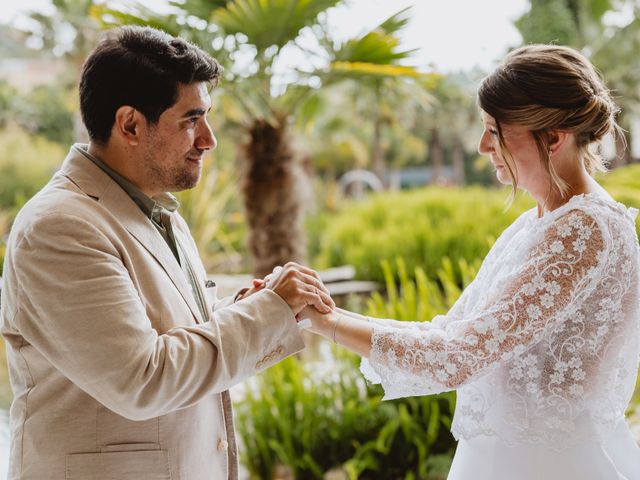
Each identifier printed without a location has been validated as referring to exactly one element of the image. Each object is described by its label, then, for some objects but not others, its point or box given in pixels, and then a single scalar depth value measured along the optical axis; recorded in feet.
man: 4.32
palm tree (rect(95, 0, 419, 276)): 12.32
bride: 5.07
